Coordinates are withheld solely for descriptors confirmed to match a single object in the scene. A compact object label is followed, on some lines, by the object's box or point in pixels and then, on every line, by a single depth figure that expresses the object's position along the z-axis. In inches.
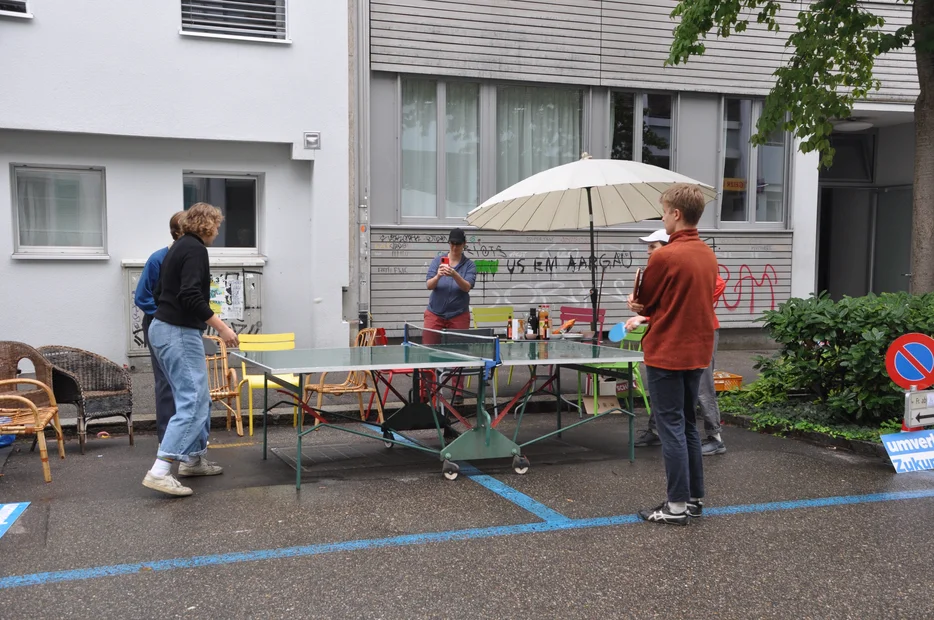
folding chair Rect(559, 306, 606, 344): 412.5
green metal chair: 331.6
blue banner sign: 254.2
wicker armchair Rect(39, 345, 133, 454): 278.8
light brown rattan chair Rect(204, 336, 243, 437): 309.7
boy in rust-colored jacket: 201.2
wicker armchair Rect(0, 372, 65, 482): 235.1
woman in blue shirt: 345.4
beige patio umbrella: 314.5
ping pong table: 237.7
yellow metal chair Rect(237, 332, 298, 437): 340.2
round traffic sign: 256.7
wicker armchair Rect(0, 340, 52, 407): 271.6
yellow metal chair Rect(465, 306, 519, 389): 428.1
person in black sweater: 222.8
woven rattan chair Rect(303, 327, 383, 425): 315.6
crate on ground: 378.9
